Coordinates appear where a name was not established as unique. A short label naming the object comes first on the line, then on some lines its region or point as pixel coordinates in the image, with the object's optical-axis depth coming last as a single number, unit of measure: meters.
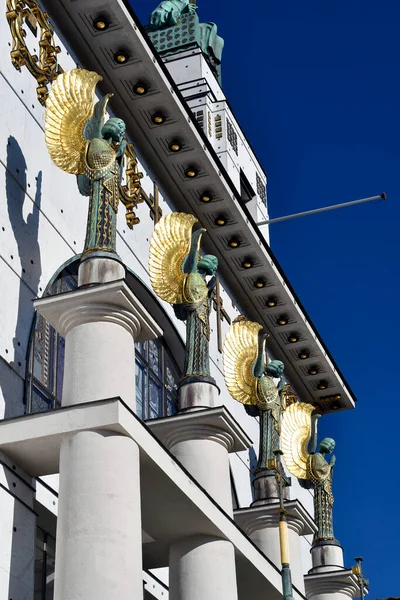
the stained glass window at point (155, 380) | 20.45
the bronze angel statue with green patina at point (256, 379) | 21.45
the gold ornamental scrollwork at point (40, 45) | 17.95
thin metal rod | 28.67
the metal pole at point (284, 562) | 14.45
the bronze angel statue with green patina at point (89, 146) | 16.14
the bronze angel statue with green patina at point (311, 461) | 24.61
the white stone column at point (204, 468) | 16.30
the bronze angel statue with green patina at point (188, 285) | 18.53
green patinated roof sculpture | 33.09
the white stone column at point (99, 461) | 13.09
